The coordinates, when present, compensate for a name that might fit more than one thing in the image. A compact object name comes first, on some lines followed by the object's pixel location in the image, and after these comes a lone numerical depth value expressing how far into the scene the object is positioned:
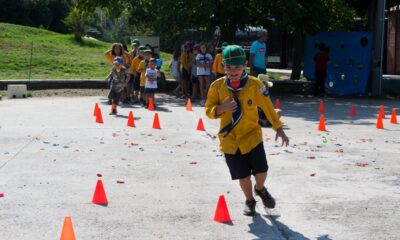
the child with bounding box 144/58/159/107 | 16.61
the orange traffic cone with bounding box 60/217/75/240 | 5.20
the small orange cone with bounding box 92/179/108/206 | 6.82
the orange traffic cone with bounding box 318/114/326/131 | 12.53
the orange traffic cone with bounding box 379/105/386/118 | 13.78
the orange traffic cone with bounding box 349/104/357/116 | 15.37
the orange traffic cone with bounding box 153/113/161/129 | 12.73
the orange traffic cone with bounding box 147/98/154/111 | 16.17
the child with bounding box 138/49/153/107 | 17.25
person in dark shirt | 20.28
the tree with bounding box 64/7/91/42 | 33.50
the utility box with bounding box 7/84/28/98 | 19.61
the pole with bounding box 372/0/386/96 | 20.81
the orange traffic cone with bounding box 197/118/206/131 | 12.42
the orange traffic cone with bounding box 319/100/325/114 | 15.42
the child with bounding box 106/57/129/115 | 15.74
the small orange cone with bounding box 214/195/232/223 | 6.14
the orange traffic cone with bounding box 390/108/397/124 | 13.80
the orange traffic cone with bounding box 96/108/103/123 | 13.55
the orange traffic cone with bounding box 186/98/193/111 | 16.03
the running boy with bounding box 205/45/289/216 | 6.20
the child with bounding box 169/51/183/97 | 20.23
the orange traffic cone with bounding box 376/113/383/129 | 12.91
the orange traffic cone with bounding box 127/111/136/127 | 13.01
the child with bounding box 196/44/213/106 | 17.89
